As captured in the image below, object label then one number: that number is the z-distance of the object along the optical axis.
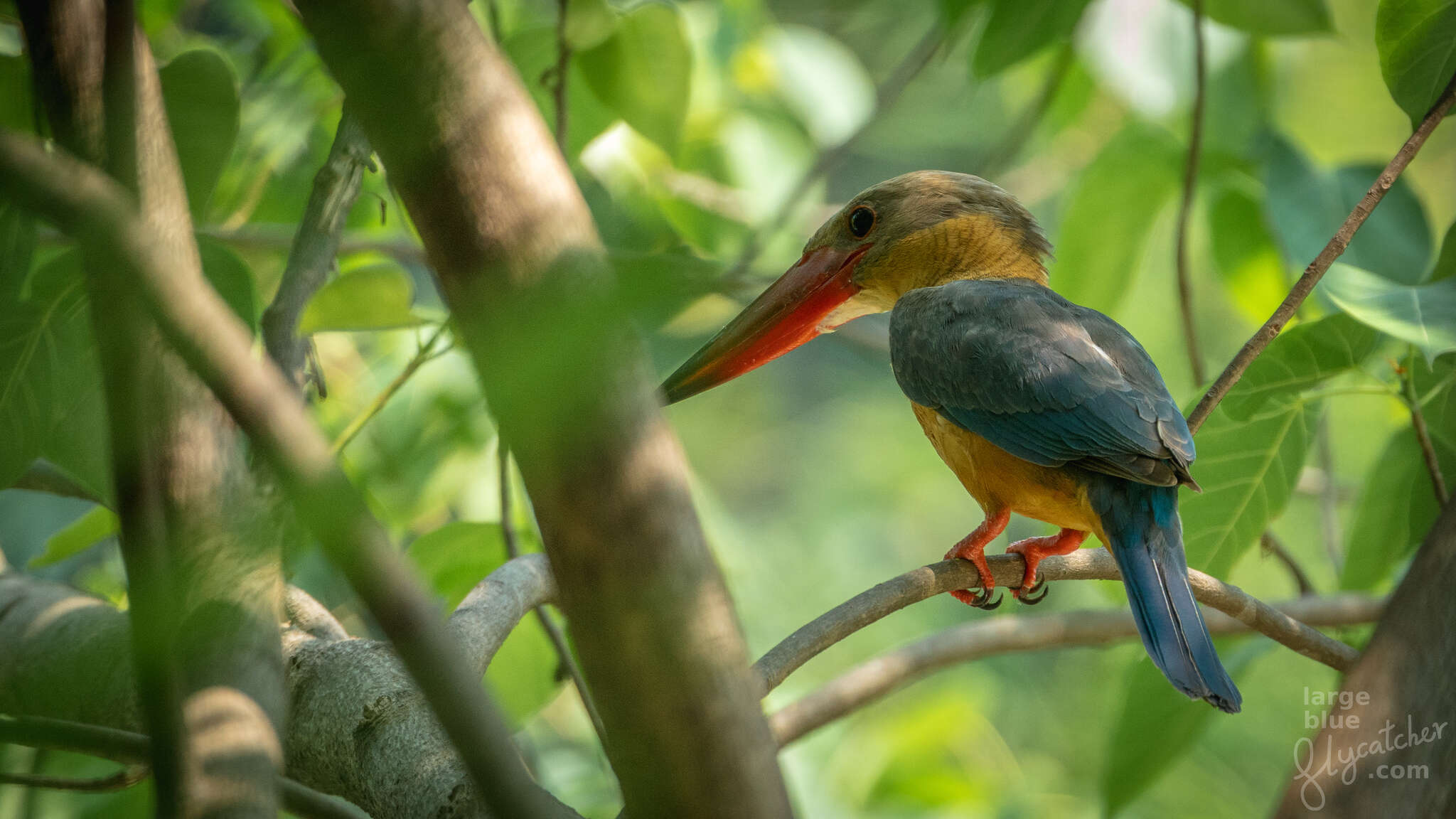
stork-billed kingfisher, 7.36
